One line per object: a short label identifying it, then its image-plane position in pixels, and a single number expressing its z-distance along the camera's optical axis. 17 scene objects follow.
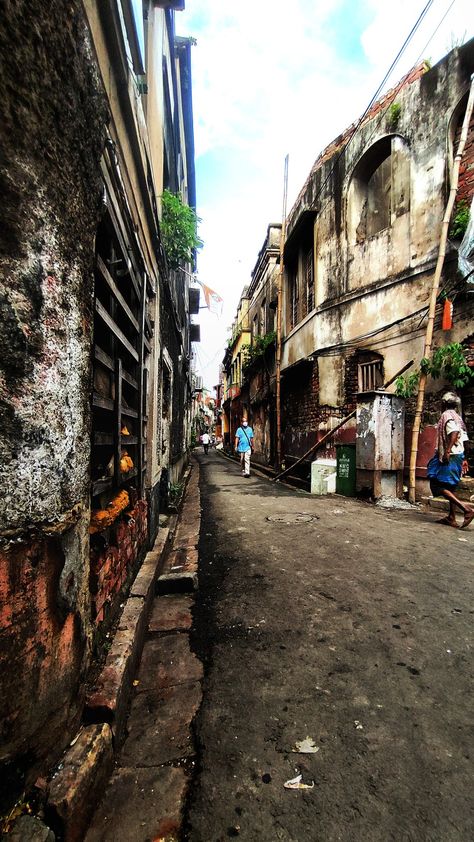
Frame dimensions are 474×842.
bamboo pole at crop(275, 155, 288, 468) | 12.34
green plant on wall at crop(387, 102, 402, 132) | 8.18
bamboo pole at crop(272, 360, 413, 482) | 7.54
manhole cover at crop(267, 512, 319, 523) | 5.66
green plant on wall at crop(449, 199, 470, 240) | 6.71
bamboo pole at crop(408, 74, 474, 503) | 6.57
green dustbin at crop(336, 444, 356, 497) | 7.88
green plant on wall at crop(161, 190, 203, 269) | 5.48
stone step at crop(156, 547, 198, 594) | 3.34
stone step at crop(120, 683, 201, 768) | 1.65
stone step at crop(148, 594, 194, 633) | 2.78
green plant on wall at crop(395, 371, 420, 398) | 7.17
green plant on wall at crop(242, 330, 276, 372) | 14.21
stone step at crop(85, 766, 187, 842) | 1.30
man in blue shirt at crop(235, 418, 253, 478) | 11.88
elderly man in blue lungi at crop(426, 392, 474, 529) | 5.06
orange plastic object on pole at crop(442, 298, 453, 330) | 6.40
